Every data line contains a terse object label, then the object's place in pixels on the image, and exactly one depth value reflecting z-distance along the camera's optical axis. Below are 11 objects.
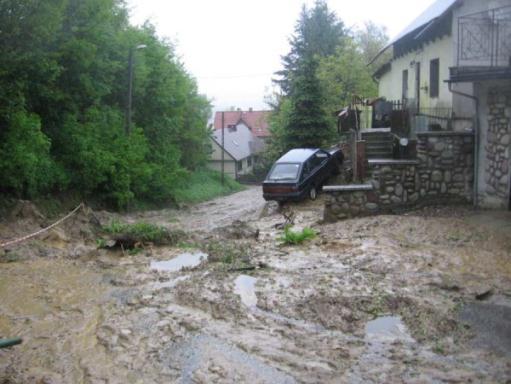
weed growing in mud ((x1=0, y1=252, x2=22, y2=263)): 13.13
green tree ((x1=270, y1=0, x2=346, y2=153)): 32.91
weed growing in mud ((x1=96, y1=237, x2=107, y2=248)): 14.85
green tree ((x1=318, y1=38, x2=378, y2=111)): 40.86
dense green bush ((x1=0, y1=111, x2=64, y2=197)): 17.16
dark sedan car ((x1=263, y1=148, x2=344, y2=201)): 21.77
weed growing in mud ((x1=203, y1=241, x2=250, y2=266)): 12.29
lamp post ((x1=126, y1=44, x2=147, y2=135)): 24.67
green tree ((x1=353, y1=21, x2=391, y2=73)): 46.83
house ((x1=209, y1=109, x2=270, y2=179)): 63.03
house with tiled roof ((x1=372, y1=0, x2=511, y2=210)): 14.59
